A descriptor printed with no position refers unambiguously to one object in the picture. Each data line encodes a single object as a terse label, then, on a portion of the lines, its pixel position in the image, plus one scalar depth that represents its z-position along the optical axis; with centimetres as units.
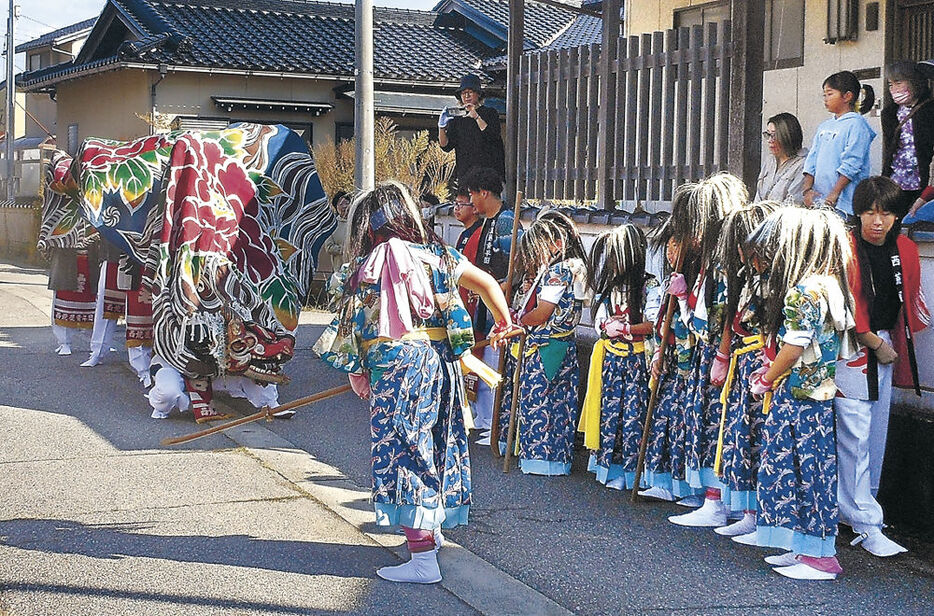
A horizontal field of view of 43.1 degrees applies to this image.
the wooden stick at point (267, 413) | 606
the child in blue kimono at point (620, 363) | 685
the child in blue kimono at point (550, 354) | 717
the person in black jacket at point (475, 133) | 1002
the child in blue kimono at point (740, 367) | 580
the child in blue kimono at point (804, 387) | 534
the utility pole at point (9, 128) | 2967
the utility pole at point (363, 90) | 1042
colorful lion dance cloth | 888
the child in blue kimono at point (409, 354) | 527
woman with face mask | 701
